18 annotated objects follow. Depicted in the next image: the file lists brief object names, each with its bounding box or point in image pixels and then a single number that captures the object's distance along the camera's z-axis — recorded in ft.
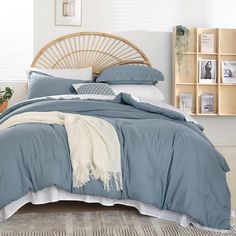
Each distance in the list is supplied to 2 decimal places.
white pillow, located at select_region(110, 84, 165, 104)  15.46
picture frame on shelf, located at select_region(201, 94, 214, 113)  17.76
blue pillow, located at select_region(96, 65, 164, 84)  15.58
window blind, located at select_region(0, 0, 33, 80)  17.20
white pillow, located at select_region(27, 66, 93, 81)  15.84
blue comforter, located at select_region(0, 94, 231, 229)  8.32
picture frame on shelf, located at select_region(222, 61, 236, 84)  17.74
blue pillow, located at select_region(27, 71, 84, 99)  14.44
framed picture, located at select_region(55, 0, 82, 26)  17.15
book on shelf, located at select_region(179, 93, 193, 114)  17.57
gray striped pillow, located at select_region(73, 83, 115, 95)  14.05
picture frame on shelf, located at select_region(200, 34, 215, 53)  17.58
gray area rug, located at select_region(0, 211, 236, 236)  7.98
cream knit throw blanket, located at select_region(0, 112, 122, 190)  8.39
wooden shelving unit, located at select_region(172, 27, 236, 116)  17.56
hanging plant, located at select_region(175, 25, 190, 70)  17.02
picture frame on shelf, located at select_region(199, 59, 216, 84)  17.65
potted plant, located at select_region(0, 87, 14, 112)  16.15
